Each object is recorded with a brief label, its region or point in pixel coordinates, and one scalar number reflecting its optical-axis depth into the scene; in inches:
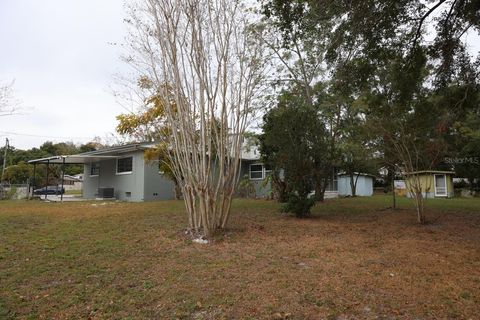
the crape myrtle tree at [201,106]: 327.0
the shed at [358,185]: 1151.1
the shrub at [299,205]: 464.4
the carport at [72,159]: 815.8
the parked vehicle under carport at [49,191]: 1115.8
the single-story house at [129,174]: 788.0
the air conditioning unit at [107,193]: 848.9
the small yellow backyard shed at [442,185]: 1081.4
